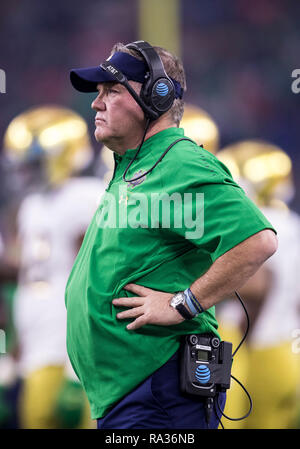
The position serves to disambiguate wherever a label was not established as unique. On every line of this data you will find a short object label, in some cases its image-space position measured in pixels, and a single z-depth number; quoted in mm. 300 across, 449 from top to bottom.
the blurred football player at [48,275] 10859
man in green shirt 5199
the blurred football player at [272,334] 11562
